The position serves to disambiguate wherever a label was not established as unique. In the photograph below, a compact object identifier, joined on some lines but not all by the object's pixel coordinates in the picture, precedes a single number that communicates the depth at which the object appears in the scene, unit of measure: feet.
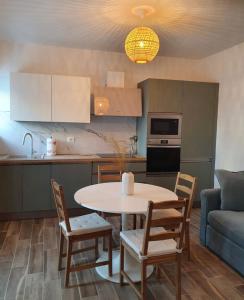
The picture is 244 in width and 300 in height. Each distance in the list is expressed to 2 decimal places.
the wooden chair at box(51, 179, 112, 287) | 7.32
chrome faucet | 13.69
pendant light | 7.98
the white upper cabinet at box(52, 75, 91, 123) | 12.83
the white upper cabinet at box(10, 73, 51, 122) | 12.39
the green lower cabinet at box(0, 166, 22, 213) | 11.91
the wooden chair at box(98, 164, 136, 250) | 10.33
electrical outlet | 14.25
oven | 13.62
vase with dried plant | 8.20
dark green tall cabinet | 13.53
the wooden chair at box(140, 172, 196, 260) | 8.57
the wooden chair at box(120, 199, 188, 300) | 6.18
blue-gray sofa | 8.13
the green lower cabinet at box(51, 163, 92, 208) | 12.50
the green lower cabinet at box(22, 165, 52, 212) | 12.14
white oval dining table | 7.06
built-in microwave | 13.58
